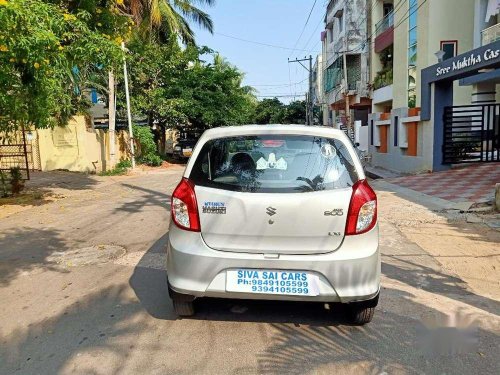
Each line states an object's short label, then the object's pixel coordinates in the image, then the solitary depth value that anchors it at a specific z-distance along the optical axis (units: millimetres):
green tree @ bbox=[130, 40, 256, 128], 23688
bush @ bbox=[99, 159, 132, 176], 18984
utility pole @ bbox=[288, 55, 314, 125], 49112
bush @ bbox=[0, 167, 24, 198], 11742
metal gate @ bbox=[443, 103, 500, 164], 14180
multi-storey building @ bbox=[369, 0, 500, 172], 14141
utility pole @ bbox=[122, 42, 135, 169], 19562
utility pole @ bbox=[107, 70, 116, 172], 19016
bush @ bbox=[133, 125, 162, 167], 22594
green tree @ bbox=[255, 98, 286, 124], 60125
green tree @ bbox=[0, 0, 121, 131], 5887
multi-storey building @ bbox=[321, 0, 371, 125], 32500
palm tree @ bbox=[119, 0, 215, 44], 17672
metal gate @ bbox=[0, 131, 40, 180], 16577
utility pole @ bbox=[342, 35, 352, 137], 30927
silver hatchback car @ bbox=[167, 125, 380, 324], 3359
